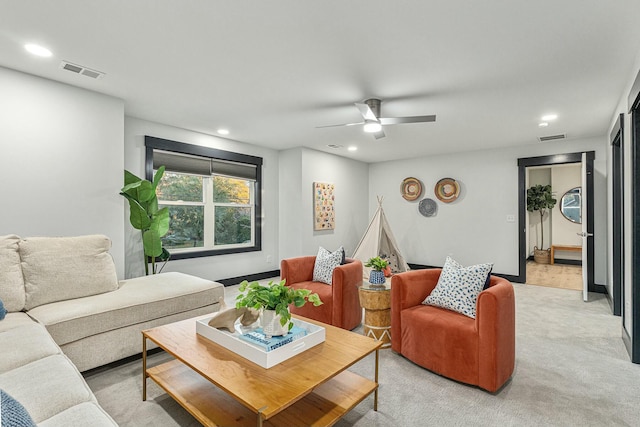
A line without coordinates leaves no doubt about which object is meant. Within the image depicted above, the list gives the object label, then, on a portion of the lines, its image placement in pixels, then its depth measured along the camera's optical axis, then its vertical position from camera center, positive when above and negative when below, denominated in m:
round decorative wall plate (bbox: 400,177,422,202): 6.61 +0.56
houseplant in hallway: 7.36 +0.29
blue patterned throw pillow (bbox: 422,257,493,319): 2.34 -0.55
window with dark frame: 4.43 +0.29
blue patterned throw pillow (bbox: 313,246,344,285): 3.37 -0.53
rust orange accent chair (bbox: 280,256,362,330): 3.01 -0.75
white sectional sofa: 1.53 -0.66
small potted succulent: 2.86 -0.50
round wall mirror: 7.31 +0.22
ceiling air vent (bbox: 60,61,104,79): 2.65 +1.25
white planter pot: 1.82 -0.62
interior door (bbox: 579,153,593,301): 4.23 -0.12
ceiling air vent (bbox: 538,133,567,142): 4.81 +1.19
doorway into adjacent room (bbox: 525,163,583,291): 7.27 -0.23
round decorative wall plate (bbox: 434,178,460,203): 6.14 +0.49
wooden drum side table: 2.71 -0.82
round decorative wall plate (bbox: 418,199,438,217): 6.44 +0.16
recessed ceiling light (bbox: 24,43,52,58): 2.36 +1.25
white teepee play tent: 5.70 -0.54
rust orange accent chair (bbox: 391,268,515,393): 2.06 -0.83
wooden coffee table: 1.42 -0.76
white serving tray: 1.64 -0.71
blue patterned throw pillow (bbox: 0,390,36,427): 0.61 -0.39
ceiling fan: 3.10 +0.97
